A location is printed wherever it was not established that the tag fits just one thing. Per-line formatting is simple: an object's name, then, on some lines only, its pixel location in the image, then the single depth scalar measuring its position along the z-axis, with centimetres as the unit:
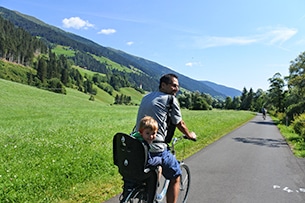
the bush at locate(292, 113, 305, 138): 2217
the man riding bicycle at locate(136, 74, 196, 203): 380
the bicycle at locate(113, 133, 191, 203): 334
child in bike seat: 348
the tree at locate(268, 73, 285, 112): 7575
